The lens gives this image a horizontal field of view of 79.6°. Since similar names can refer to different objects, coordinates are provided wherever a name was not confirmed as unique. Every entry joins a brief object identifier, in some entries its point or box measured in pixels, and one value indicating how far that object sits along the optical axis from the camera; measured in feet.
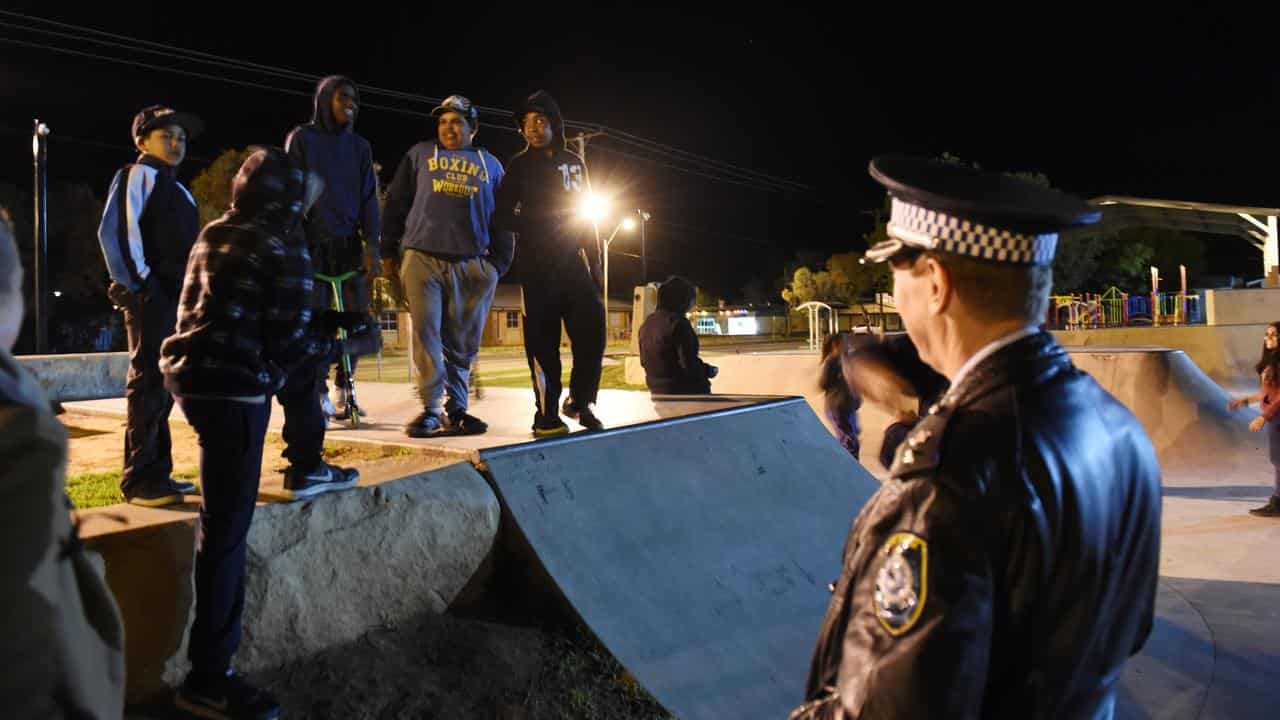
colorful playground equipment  94.06
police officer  3.72
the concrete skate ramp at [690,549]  12.15
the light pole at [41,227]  43.73
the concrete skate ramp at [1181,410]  35.78
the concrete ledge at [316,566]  9.45
